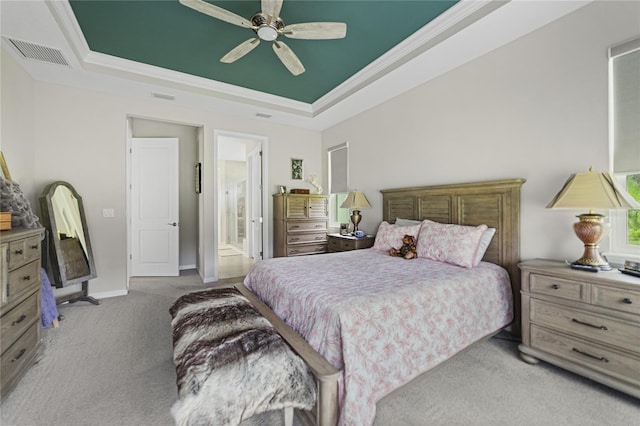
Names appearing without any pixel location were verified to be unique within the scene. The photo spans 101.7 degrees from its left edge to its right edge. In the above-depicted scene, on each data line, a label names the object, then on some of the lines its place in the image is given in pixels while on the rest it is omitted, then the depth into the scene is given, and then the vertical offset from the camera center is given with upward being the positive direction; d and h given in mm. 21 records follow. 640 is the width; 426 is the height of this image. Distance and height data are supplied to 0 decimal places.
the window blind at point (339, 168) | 4836 +829
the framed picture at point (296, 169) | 5203 +846
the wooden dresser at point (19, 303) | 1649 -644
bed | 1379 -636
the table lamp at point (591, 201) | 1787 +63
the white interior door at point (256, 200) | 5023 +236
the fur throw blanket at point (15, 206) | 2088 +51
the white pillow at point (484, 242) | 2428 -307
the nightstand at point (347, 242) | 3898 -484
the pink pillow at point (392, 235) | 3053 -291
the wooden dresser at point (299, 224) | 4562 -230
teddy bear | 2724 -417
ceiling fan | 1988 +1538
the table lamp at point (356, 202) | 4082 +141
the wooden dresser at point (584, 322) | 1630 -779
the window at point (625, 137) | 1947 +562
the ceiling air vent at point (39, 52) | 2562 +1656
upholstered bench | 1157 -778
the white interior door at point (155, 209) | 4777 +47
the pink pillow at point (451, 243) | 2402 -318
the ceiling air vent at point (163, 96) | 3693 +1673
